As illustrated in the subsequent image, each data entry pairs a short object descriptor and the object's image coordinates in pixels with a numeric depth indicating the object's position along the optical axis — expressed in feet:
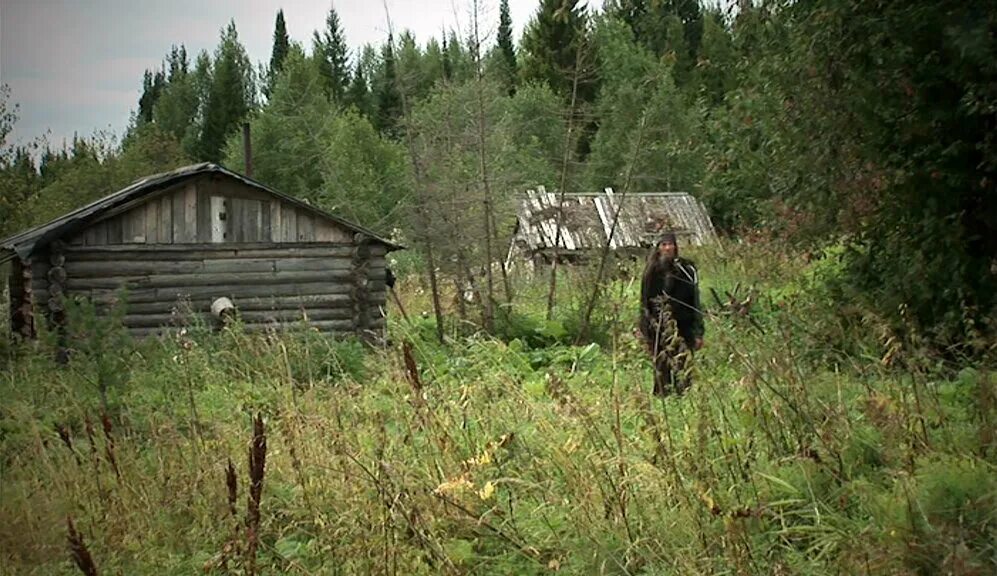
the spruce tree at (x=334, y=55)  211.41
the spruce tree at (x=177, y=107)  211.61
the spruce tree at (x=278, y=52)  198.70
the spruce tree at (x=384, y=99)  178.60
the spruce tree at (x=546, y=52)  155.94
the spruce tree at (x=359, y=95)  205.67
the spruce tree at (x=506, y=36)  187.93
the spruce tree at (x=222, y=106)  194.18
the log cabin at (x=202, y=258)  48.42
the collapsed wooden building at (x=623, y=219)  88.33
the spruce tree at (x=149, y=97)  228.84
